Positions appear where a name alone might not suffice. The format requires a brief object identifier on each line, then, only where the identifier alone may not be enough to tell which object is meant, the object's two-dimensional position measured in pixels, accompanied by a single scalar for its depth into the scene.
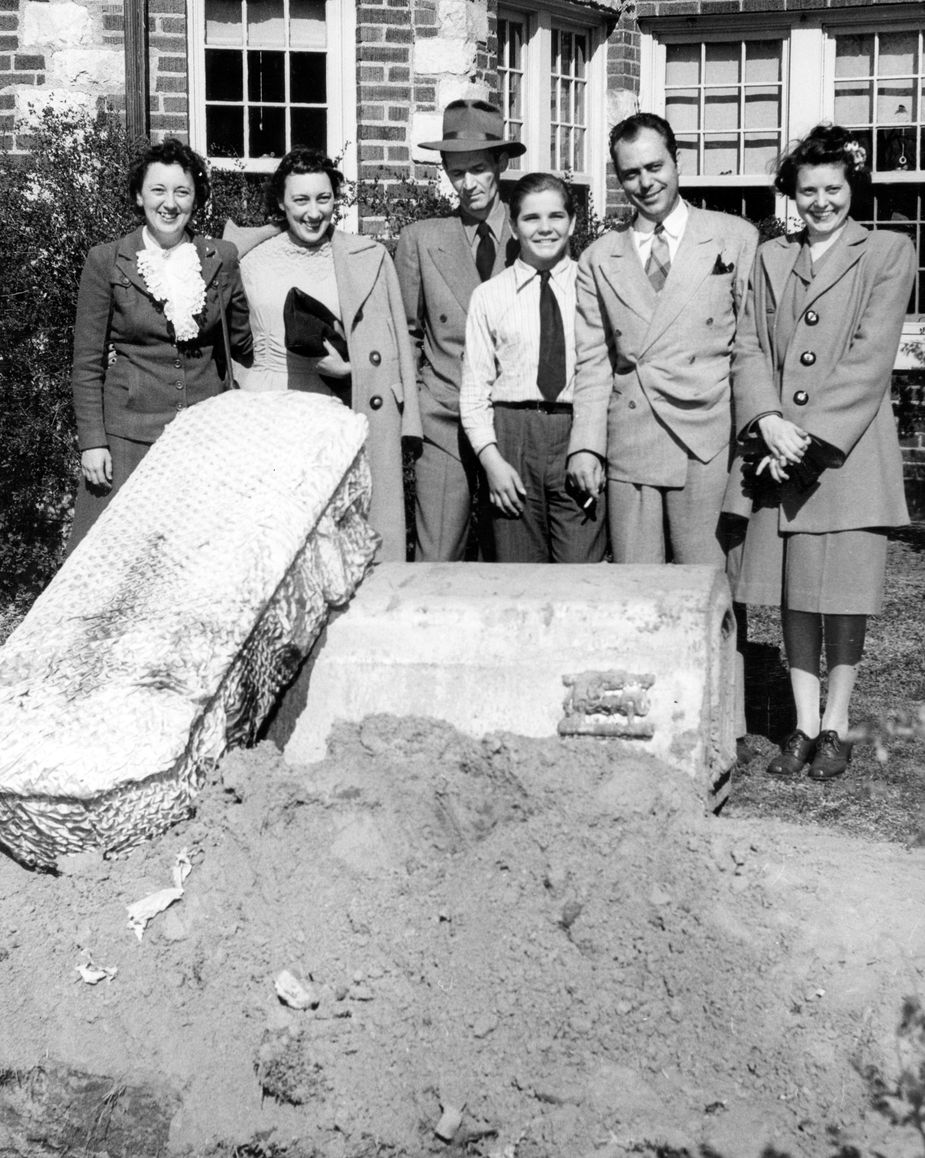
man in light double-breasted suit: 4.57
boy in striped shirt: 4.71
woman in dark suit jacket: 4.76
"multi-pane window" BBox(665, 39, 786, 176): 10.34
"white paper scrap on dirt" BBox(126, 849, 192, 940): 3.29
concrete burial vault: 3.74
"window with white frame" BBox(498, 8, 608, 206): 9.29
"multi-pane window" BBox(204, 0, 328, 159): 8.54
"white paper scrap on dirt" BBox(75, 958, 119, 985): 3.22
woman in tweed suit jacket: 4.42
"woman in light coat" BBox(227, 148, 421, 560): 4.82
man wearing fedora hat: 5.06
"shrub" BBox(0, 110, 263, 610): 6.59
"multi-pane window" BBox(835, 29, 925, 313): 10.15
